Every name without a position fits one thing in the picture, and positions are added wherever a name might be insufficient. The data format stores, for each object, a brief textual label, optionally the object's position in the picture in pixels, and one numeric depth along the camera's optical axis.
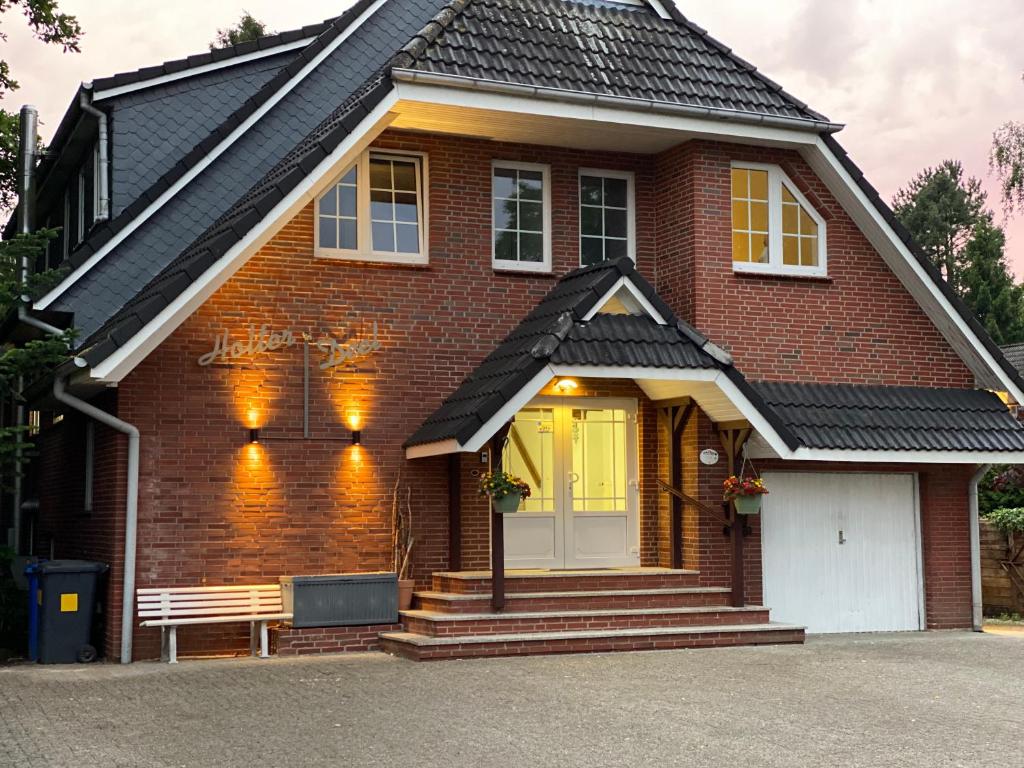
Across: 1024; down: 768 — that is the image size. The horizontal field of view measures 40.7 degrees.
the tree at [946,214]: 56.06
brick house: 14.54
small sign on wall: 16.25
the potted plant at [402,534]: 15.33
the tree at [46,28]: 19.20
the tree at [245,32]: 32.53
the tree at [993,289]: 50.50
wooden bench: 14.15
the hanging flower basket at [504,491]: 14.23
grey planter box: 14.42
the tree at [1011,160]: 29.61
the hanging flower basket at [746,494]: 15.50
